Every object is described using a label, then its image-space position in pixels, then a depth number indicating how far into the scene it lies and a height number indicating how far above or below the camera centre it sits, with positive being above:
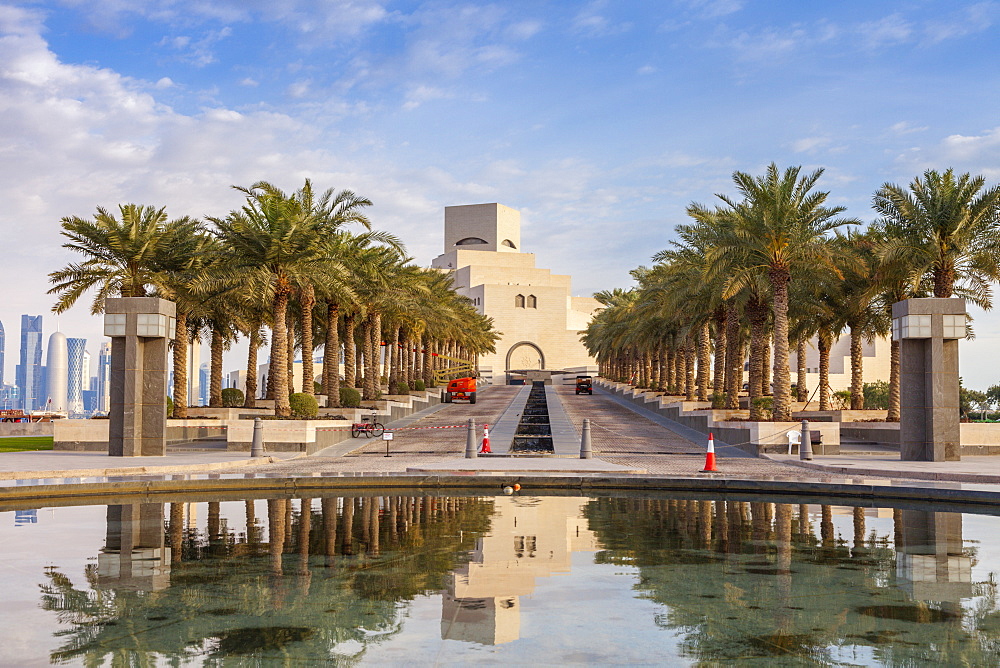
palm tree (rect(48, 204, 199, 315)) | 28.44 +4.07
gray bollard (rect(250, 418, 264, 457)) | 22.03 -1.60
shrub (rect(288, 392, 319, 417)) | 28.11 -0.88
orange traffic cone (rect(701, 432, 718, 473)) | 18.83 -1.75
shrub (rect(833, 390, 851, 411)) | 48.12 -1.14
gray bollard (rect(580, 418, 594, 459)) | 21.52 -1.66
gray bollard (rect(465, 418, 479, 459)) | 21.39 -1.60
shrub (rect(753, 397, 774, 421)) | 29.06 -0.91
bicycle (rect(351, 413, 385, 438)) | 29.97 -1.76
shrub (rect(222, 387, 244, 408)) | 40.25 -0.93
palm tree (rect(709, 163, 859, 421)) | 26.39 +4.26
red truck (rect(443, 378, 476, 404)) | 53.69 -0.71
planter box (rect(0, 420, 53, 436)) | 37.88 -2.23
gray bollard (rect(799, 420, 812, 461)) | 21.70 -1.66
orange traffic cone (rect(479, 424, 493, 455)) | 22.78 -1.75
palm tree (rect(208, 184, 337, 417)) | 25.94 +3.78
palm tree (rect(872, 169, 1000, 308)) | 25.83 +4.30
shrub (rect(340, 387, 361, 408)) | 34.97 -0.82
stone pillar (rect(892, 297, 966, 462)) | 22.19 -0.20
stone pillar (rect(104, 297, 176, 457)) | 21.95 +0.00
